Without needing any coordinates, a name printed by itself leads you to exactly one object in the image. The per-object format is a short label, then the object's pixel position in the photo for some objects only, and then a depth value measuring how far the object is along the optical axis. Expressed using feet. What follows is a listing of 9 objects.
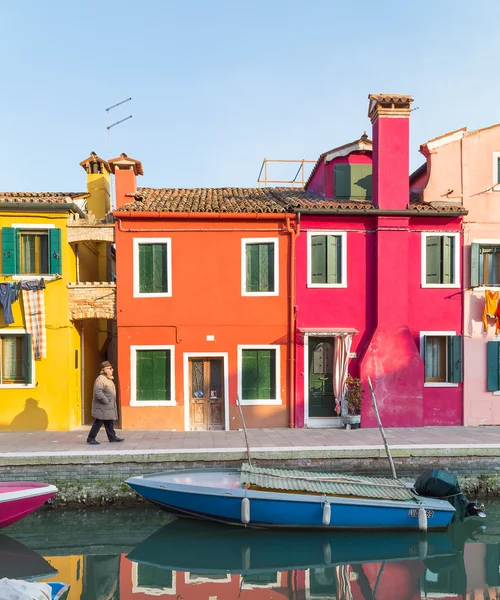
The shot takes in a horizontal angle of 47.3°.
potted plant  47.37
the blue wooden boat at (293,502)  32.65
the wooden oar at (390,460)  35.40
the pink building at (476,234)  50.08
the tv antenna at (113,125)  62.08
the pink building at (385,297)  48.55
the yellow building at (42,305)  46.88
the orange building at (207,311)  48.26
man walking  40.47
